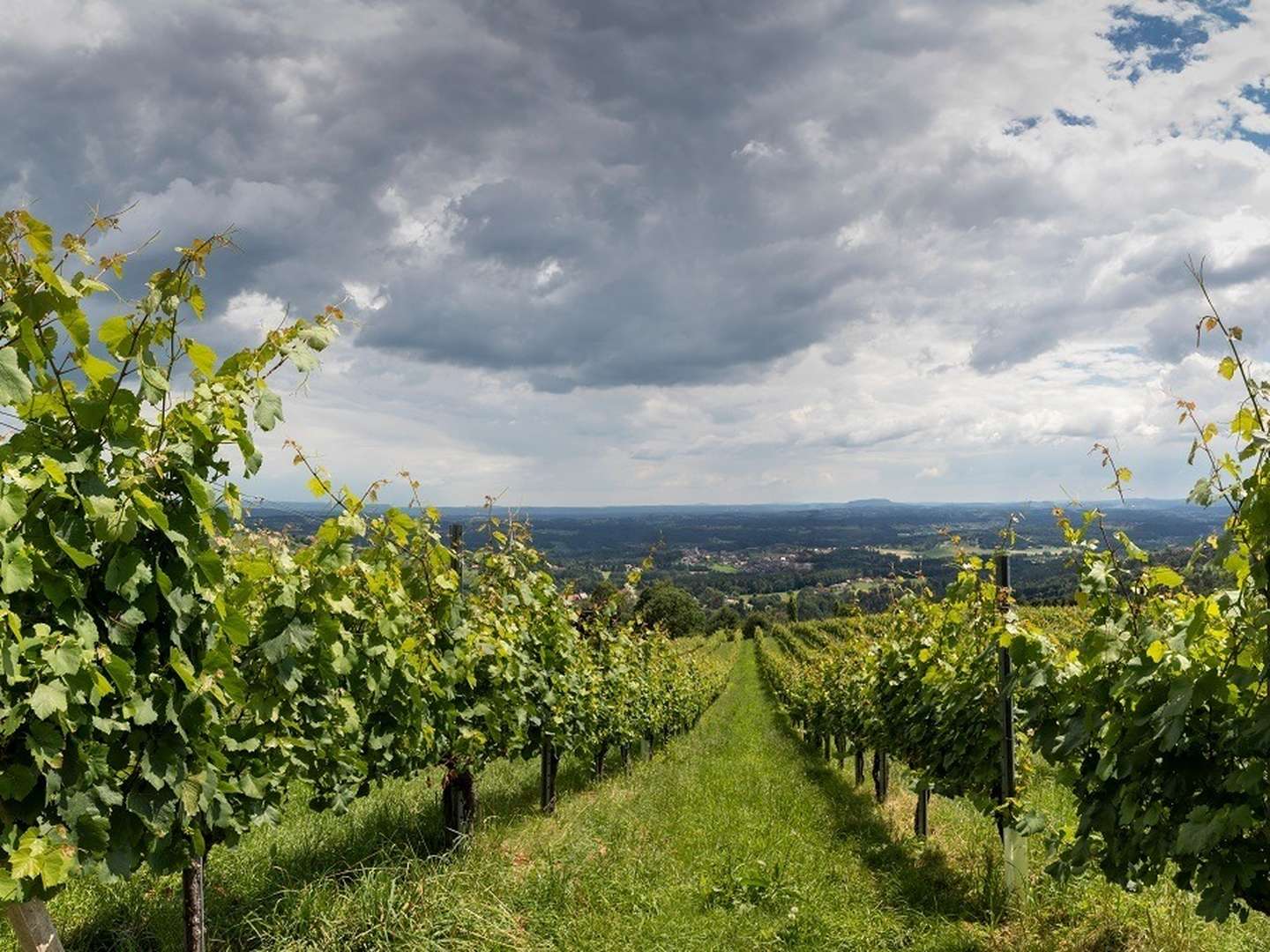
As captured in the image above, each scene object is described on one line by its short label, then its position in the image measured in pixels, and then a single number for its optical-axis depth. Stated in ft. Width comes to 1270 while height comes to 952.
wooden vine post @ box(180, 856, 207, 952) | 13.37
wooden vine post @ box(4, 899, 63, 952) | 9.79
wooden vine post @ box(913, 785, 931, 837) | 31.15
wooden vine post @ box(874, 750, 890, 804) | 41.16
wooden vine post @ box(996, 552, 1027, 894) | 20.35
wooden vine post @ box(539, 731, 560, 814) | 34.30
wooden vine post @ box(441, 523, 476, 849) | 23.79
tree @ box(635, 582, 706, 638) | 277.85
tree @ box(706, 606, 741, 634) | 314.51
